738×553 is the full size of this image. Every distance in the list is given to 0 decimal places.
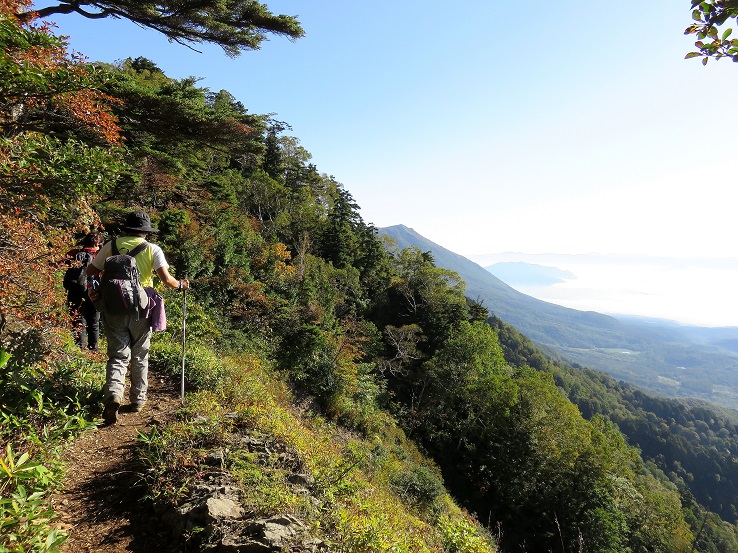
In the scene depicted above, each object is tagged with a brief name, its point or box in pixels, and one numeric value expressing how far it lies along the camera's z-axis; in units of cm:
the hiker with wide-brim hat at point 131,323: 337
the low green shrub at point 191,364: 495
